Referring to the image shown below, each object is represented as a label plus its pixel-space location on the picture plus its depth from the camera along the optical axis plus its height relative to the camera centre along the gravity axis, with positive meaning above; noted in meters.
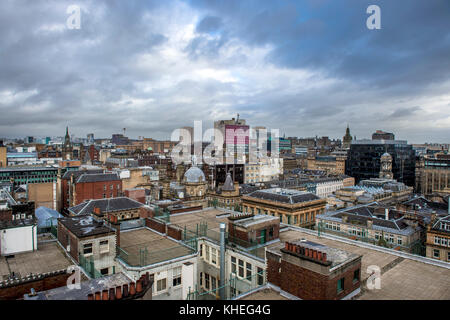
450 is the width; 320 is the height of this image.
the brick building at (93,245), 20.58 -6.58
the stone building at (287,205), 50.38 -9.20
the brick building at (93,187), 67.50 -7.54
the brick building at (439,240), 41.09 -12.22
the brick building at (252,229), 22.39 -5.93
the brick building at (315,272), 13.43 -5.73
